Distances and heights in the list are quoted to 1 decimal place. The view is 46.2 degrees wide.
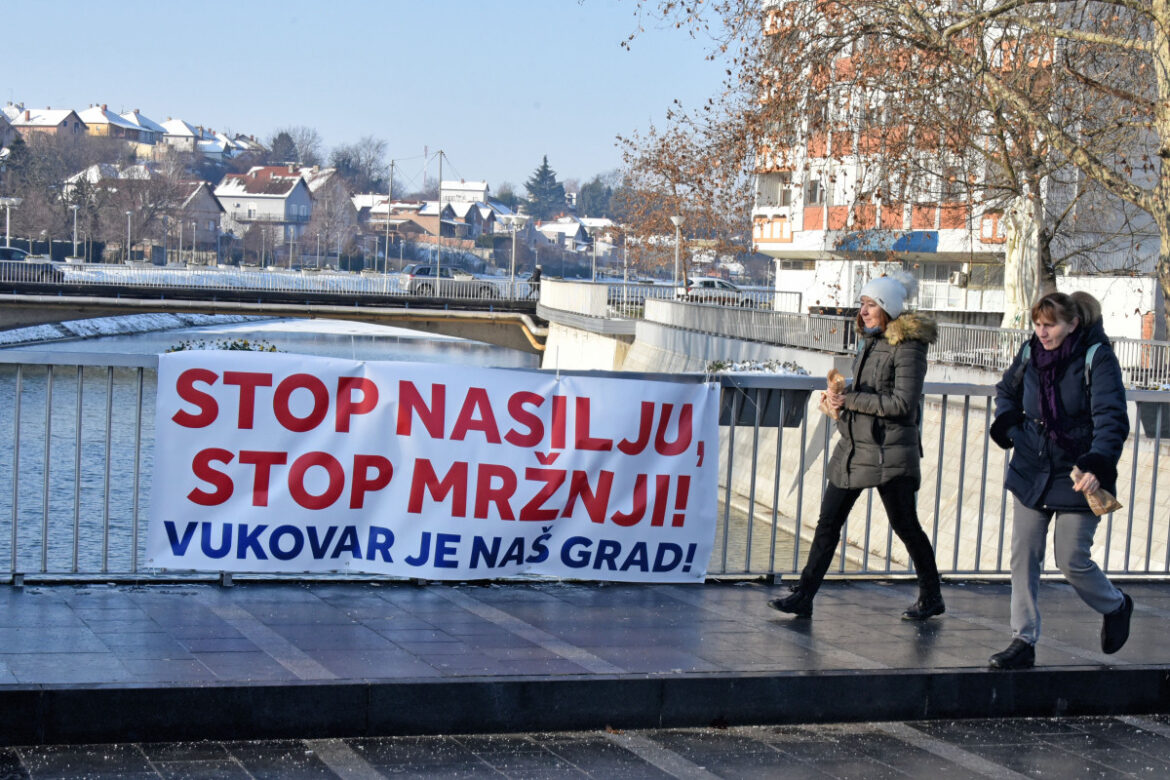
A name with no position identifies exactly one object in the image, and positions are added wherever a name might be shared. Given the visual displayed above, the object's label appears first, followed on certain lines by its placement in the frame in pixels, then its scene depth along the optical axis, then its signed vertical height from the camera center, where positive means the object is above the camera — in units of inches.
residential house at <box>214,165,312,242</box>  6486.2 +348.7
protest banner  271.0 -39.0
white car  1838.1 -1.5
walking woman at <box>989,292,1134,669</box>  235.8 -22.6
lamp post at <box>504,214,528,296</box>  2476.6 +115.0
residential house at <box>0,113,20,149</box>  5945.9 +544.6
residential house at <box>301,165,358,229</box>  5954.7 +345.3
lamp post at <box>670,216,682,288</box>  1836.4 +91.2
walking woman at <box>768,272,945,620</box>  264.1 -24.7
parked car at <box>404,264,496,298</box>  2241.6 -11.5
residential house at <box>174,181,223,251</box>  5260.3 +214.2
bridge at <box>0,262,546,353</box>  2000.5 -43.6
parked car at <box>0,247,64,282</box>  2164.1 -23.6
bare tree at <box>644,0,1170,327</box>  484.7 +101.1
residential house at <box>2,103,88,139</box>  7431.1 +750.8
